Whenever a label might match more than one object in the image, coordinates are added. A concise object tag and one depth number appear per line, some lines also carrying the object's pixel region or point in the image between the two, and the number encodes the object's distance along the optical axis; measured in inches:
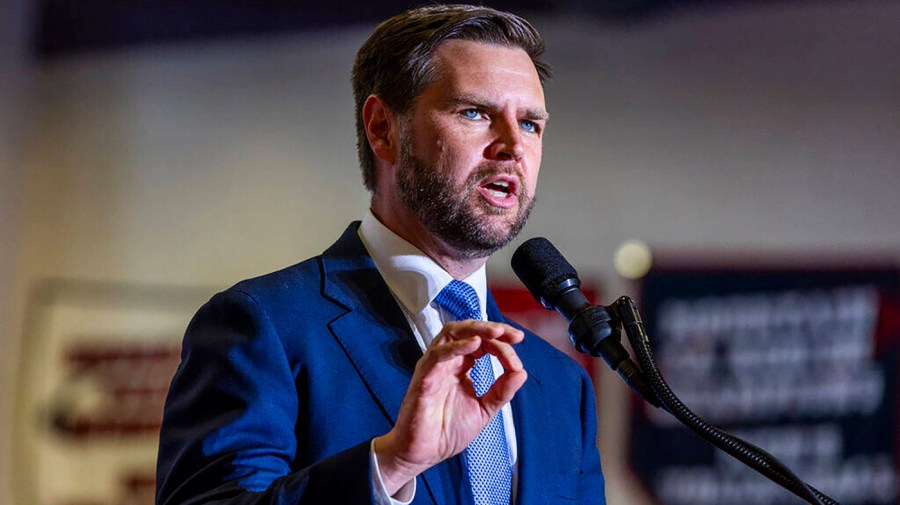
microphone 167.4
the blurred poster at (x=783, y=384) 216.5
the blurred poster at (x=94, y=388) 215.1
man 165.5
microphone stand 164.0
